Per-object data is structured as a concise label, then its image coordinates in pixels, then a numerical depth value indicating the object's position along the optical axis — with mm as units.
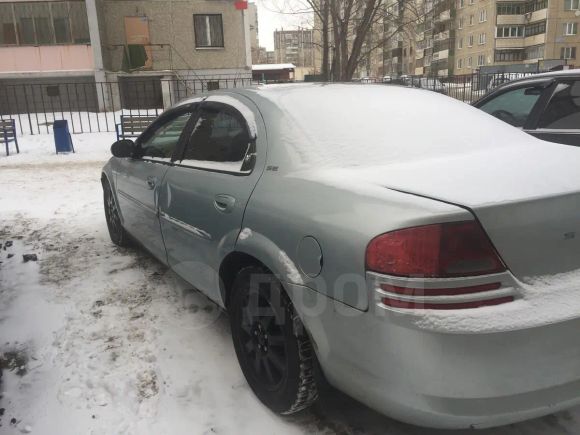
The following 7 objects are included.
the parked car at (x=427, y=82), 21820
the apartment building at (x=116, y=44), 22172
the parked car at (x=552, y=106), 4637
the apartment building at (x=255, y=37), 70581
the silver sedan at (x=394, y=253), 1704
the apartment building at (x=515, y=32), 55875
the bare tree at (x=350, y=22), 15828
